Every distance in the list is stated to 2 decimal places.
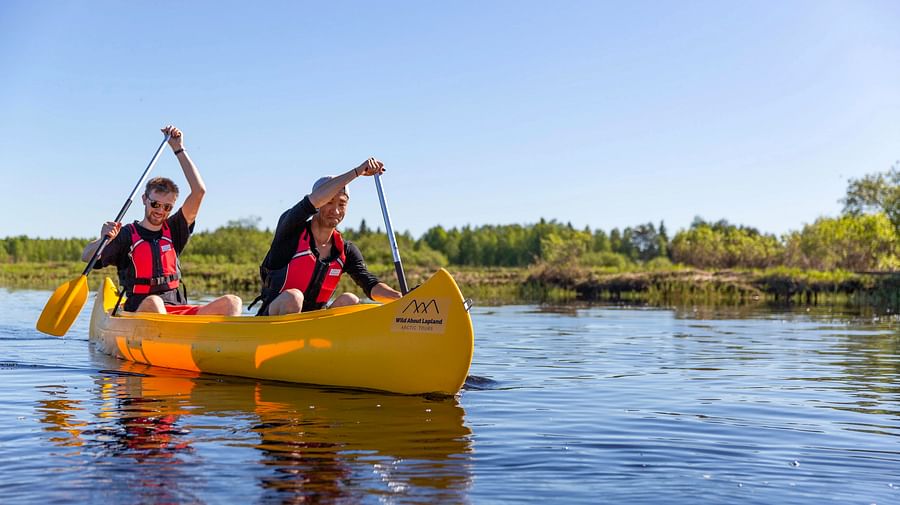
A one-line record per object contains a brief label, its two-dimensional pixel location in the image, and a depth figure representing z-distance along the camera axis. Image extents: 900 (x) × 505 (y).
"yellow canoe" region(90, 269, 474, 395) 5.67
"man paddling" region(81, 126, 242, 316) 7.39
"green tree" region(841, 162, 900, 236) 42.19
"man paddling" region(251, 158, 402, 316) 6.30
